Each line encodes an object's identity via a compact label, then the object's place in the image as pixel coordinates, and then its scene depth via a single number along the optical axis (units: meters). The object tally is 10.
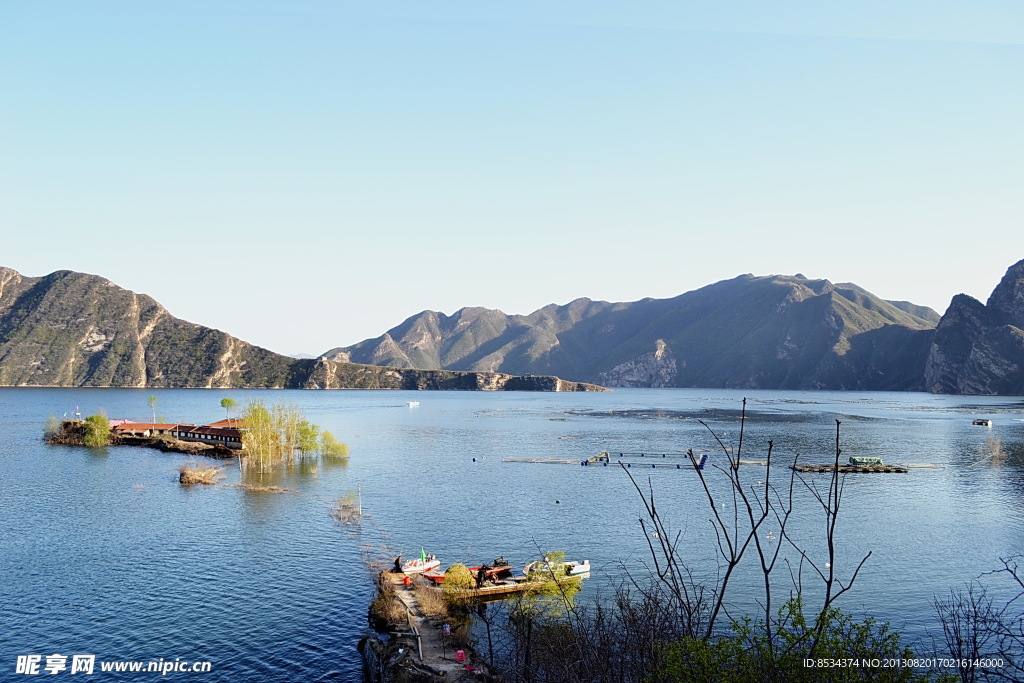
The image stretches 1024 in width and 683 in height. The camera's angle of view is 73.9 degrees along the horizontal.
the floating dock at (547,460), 143.50
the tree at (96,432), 162.25
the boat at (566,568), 58.71
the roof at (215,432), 162.95
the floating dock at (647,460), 137.88
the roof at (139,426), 179.62
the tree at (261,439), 136.62
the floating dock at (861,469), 128.50
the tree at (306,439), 145.88
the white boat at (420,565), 61.97
